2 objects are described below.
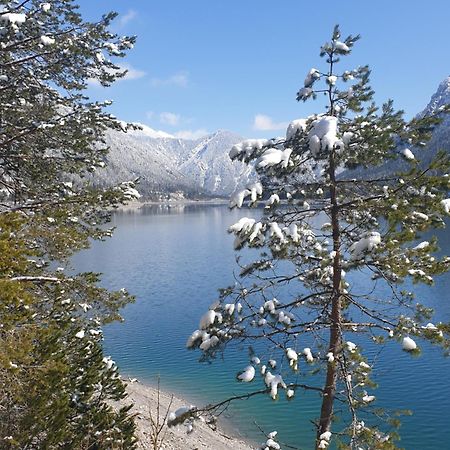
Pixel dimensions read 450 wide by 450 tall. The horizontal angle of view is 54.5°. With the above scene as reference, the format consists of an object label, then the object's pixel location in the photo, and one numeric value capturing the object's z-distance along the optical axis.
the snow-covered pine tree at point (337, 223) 7.07
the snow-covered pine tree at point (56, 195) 9.84
